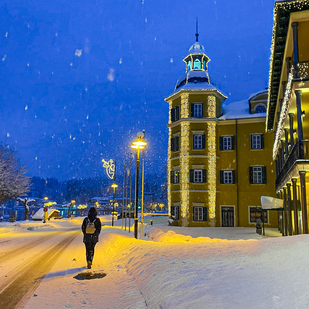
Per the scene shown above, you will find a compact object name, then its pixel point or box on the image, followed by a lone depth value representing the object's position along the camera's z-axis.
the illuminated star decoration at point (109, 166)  36.00
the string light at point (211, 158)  35.28
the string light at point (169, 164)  37.43
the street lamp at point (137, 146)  16.19
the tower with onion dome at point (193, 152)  35.31
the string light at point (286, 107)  15.65
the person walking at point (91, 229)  10.48
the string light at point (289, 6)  15.11
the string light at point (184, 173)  35.12
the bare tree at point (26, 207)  52.95
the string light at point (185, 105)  36.97
